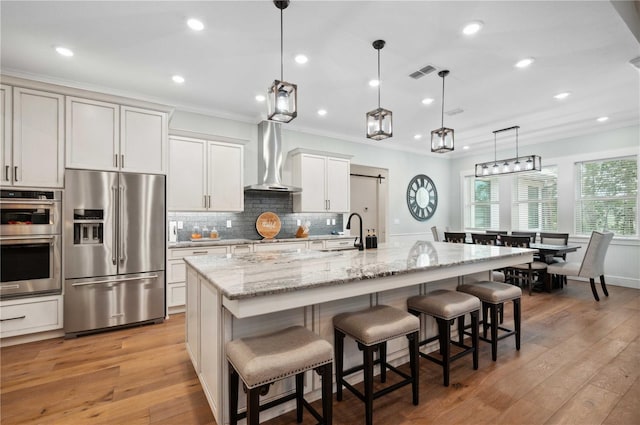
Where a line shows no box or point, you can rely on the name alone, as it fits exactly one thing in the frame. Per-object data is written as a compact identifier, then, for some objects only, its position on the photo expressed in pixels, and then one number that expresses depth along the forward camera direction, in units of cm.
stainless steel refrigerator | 317
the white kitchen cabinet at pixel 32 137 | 297
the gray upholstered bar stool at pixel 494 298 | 259
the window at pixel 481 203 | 718
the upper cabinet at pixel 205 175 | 414
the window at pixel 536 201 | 614
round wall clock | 726
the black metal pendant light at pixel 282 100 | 221
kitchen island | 159
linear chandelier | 514
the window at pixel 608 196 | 518
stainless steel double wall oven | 294
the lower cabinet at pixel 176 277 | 383
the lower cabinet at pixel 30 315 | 295
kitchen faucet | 298
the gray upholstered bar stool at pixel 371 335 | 176
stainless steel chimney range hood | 492
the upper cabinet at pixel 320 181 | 522
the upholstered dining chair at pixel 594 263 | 438
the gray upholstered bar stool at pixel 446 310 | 219
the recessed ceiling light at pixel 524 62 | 316
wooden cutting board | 496
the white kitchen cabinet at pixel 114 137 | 324
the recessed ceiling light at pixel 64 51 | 293
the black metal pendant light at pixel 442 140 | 318
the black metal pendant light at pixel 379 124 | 267
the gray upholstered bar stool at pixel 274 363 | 141
